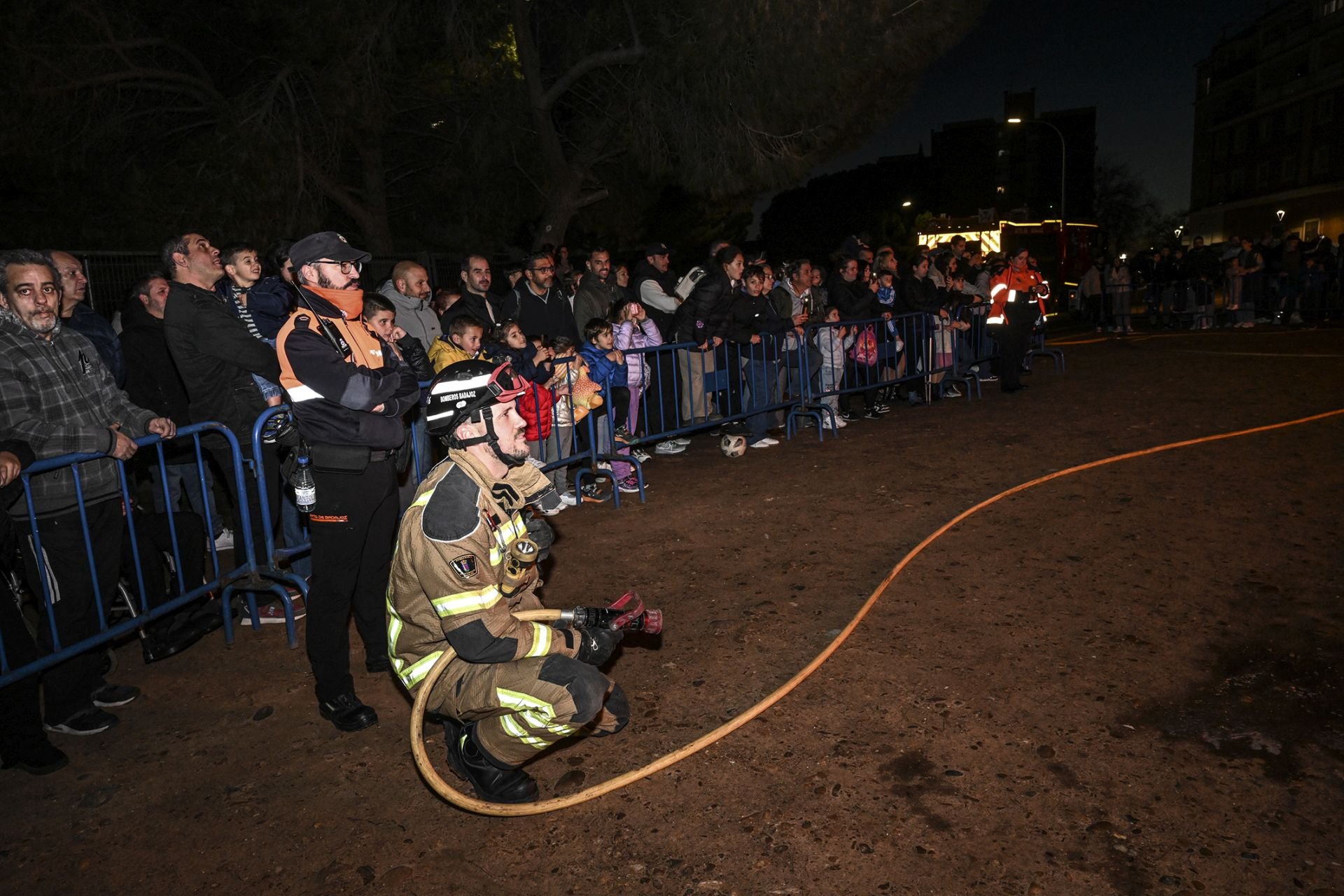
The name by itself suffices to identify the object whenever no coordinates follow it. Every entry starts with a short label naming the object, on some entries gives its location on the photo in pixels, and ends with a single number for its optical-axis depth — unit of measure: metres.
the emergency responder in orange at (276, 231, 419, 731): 3.97
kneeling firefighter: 3.26
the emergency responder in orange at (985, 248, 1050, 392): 11.88
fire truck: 34.16
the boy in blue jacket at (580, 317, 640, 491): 8.12
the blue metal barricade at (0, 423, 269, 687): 4.20
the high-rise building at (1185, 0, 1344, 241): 54.00
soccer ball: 9.26
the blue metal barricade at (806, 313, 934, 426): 10.53
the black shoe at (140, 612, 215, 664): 5.15
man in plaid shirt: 4.14
